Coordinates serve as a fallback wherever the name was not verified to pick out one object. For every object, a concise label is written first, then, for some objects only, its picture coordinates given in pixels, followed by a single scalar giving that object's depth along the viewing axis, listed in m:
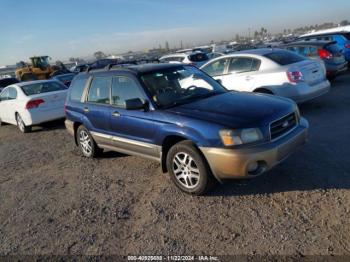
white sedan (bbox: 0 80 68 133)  9.69
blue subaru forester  3.93
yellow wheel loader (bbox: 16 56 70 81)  28.80
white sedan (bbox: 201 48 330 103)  7.43
